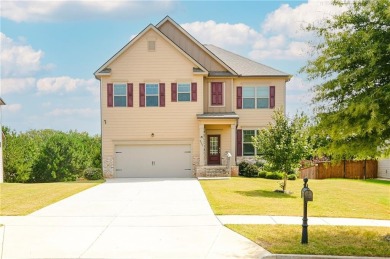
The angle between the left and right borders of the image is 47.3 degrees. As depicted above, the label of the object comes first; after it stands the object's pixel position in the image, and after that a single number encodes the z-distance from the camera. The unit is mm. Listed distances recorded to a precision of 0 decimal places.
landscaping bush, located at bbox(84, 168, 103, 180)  28141
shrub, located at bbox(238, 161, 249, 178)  28828
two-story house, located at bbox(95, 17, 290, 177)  28453
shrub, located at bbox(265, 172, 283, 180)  28281
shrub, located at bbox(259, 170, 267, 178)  28714
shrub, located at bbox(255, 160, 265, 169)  29438
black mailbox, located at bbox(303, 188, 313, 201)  9984
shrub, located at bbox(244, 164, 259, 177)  28625
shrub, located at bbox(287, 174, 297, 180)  28106
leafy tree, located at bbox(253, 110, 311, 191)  20203
